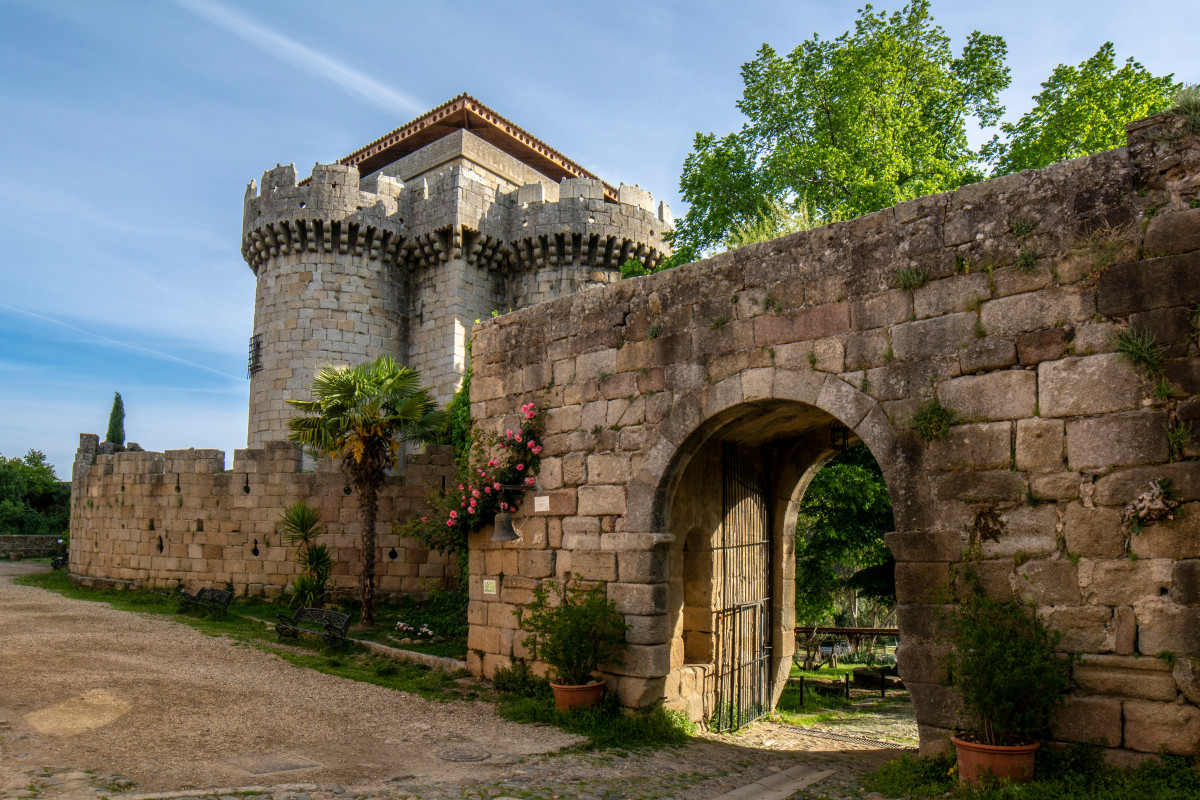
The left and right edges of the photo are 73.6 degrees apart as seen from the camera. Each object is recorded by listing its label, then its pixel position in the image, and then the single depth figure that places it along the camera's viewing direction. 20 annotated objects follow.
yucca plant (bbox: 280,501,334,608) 13.59
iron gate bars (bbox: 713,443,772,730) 9.23
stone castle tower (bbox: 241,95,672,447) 20.03
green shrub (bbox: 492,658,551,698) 8.04
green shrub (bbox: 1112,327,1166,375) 4.98
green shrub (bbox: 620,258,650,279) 20.00
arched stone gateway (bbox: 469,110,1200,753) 4.94
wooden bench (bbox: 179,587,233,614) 13.66
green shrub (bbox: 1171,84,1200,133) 5.08
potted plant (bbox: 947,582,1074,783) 4.93
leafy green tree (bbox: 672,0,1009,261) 15.63
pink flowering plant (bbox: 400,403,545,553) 8.55
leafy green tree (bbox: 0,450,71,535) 32.97
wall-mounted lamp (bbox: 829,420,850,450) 9.71
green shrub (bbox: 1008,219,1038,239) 5.57
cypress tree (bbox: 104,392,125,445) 36.69
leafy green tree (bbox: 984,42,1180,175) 14.53
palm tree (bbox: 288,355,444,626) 13.09
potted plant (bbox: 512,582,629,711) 7.26
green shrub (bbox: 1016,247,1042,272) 5.53
